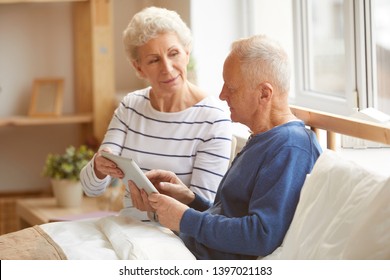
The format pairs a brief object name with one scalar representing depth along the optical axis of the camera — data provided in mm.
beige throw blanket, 3250
